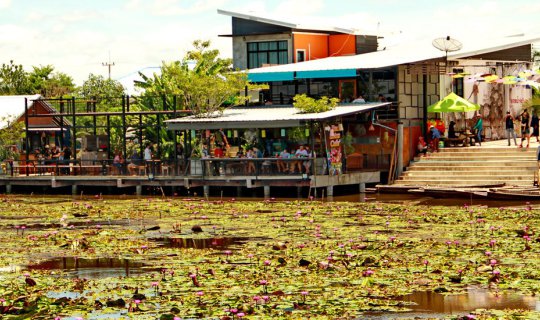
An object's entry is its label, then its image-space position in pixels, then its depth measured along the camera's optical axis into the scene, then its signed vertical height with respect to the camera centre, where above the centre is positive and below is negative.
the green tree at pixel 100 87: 91.93 +4.40
